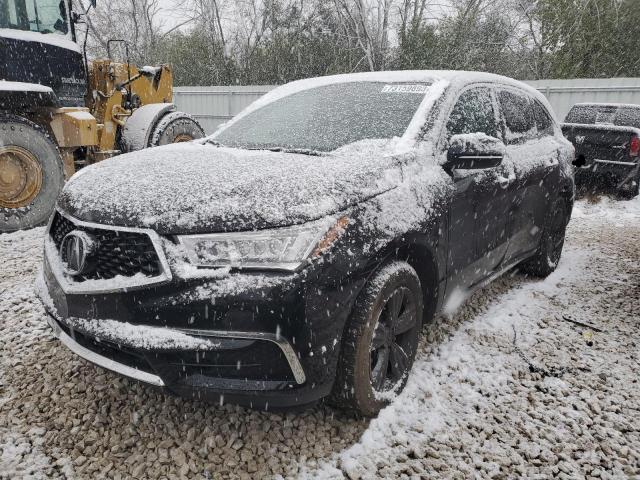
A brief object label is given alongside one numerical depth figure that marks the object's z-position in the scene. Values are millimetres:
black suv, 1924
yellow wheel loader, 5188
